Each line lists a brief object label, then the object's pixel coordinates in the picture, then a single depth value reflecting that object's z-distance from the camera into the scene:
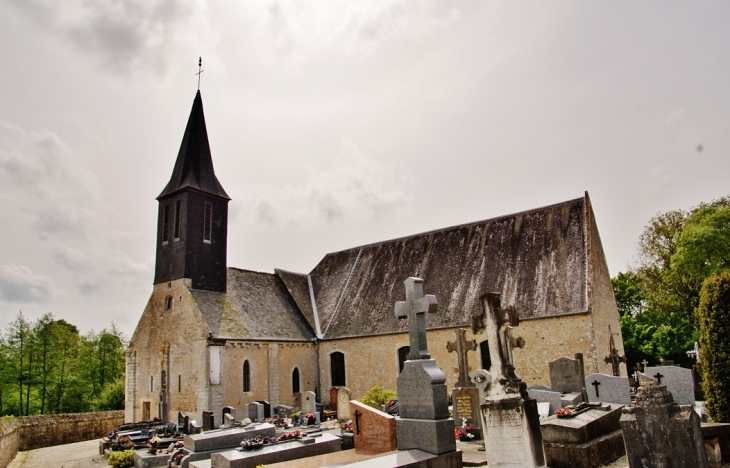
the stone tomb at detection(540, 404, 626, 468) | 8.01
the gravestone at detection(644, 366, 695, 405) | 13.49
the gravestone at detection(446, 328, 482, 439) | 11.95
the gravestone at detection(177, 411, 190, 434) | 16.55
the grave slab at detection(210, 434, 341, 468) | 8.58
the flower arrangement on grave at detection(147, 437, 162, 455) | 12.33
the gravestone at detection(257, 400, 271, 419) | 18.61
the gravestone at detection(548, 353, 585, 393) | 13.20
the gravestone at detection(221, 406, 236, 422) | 18.94
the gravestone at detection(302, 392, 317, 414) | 19.56
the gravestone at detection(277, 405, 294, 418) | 19.17
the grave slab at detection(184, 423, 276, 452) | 10.55
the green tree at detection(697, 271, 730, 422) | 9.88
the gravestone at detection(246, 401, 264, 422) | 18.31
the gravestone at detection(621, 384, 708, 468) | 5.67
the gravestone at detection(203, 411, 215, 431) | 16.84
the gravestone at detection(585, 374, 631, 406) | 12.23
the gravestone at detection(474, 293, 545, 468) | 7.08
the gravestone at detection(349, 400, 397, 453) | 8.56
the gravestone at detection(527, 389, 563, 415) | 11.68
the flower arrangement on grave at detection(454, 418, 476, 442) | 11.16
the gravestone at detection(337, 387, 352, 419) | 17.91
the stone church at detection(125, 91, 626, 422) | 19.25
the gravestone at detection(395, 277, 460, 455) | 7.54
